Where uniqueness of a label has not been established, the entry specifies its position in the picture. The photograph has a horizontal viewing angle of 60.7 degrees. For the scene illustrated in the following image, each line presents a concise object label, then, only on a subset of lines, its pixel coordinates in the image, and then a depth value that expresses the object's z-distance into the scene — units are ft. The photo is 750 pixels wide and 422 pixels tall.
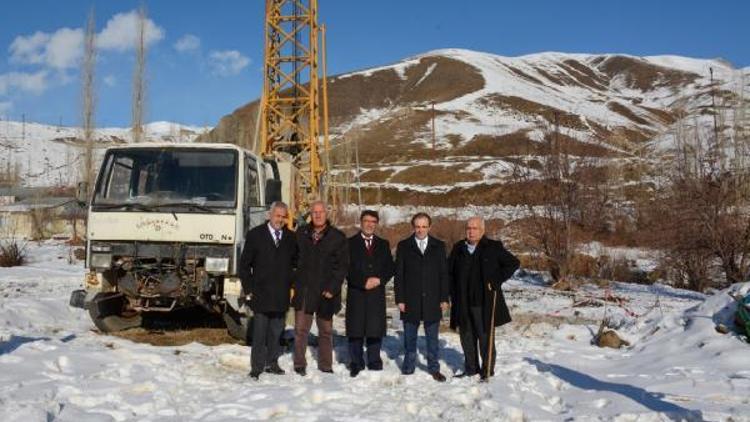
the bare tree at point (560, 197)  59.47
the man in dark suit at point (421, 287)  22.74
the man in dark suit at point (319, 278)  22.49
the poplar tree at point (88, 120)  96.12
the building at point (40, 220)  109.60
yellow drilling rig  64.08
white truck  25.14
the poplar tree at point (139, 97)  97.71
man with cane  22.41
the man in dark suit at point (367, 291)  22.86
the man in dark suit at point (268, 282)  22.03
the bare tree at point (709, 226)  54.44
